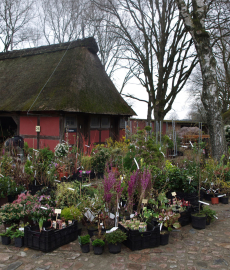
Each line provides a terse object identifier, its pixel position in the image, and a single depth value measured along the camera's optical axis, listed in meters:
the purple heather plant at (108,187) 3.59
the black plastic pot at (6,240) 3.32
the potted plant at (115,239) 3.03
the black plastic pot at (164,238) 3.32
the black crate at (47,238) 3.11
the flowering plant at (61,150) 6.44
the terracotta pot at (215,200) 5.14
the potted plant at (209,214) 3.97
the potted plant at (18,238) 3.25
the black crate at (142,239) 3.17
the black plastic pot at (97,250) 3.08
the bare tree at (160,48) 10.52
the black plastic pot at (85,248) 3.11
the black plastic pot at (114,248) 3.12
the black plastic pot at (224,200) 5.20
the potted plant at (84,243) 3.06
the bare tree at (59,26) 17.28
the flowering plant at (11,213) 3.44
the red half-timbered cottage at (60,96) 9.05
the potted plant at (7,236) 3.32
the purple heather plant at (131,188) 3.73
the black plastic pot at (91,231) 3.45
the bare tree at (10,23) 17.28
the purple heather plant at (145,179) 3.71
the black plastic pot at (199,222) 3.81
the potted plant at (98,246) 3.04
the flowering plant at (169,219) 3.52
